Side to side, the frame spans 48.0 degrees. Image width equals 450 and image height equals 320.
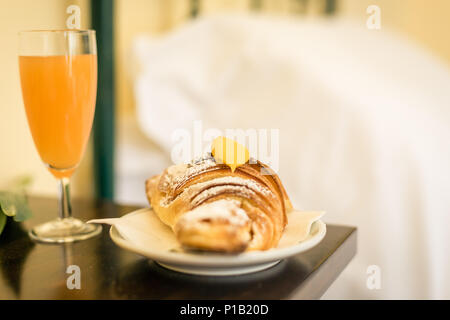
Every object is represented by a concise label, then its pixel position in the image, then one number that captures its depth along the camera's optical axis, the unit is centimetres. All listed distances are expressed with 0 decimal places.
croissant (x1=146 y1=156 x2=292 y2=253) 42
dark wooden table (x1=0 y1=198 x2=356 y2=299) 45
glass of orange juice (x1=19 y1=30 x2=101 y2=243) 64
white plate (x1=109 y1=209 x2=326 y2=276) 43
